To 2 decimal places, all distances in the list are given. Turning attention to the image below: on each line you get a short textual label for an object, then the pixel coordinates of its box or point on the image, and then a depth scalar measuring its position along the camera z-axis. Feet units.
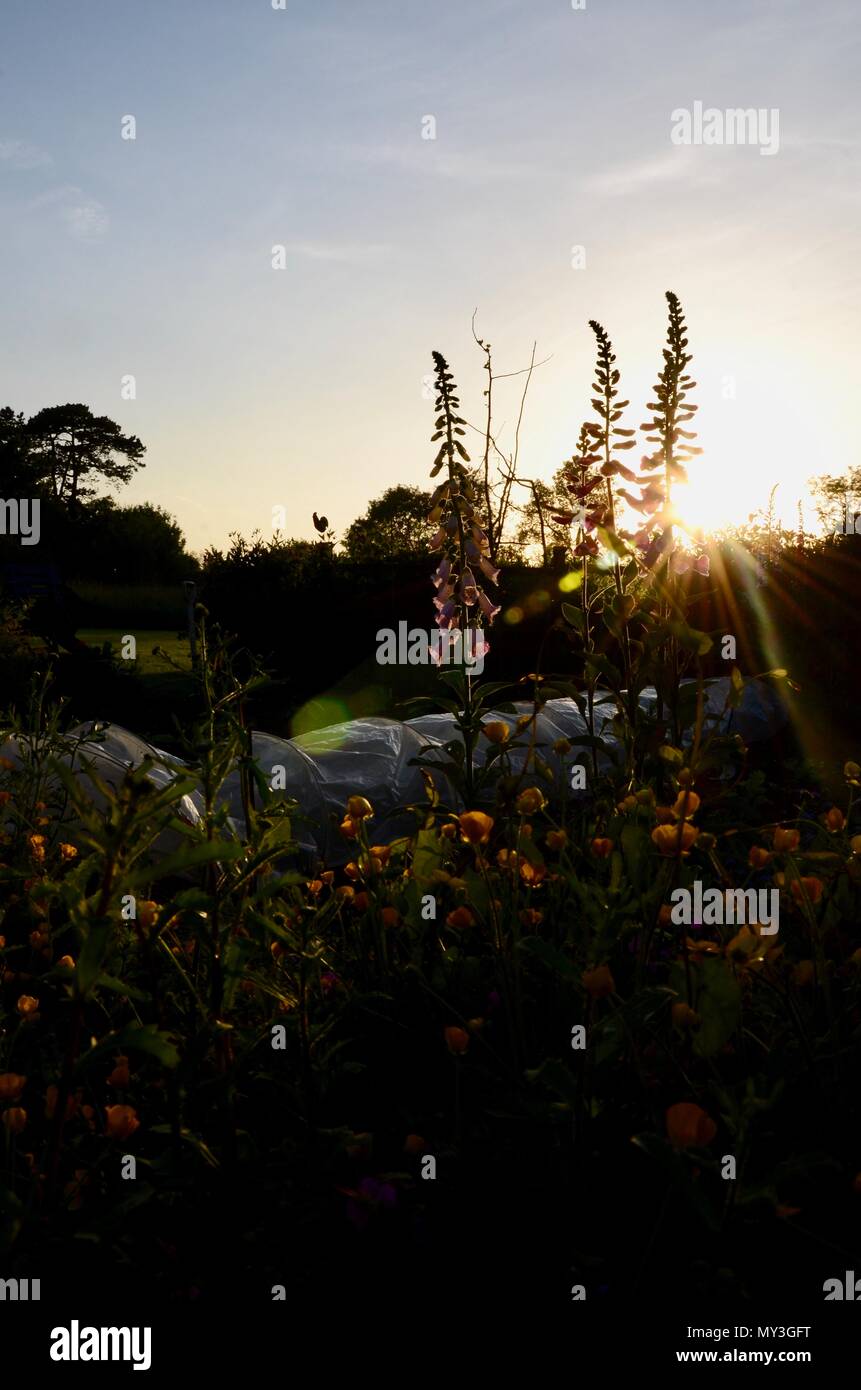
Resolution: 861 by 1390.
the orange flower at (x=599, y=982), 3.85
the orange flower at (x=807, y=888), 5.01
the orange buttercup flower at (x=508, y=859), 5.52
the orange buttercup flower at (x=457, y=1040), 4.50
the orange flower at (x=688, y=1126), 3.50
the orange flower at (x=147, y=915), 5.08
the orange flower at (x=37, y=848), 7.85
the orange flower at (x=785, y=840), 5.12
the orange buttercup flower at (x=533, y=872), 5.65
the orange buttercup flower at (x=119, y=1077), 4.86
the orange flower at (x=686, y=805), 4.19
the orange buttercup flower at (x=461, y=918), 5.51
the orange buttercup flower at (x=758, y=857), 5.35
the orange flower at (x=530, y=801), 5.25
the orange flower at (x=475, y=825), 4.92
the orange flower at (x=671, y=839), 4.32
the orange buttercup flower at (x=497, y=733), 6.20
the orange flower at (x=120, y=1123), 4.17
